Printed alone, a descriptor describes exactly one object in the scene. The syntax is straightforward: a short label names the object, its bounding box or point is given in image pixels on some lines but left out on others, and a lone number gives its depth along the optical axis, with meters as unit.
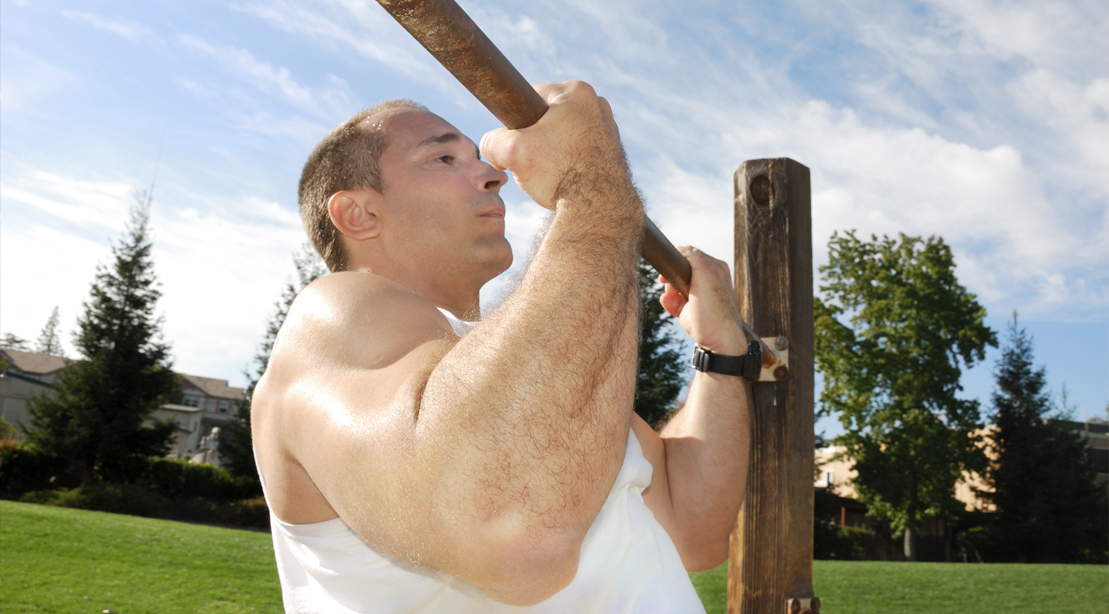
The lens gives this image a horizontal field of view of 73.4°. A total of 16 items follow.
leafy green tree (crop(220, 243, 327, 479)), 25.11
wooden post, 2.50
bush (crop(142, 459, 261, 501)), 24.95
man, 1.03
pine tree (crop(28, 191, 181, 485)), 24.09
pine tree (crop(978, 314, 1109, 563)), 27.30
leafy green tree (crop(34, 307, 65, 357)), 74.25
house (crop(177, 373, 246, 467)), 62.85
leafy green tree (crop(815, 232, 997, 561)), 23.44
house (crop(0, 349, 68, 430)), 41.36
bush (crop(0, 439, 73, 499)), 23.34
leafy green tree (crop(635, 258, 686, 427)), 22.35
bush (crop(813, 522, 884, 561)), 23.95
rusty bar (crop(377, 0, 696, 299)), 1.05
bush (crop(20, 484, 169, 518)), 20.69
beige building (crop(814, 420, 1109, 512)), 29.95
